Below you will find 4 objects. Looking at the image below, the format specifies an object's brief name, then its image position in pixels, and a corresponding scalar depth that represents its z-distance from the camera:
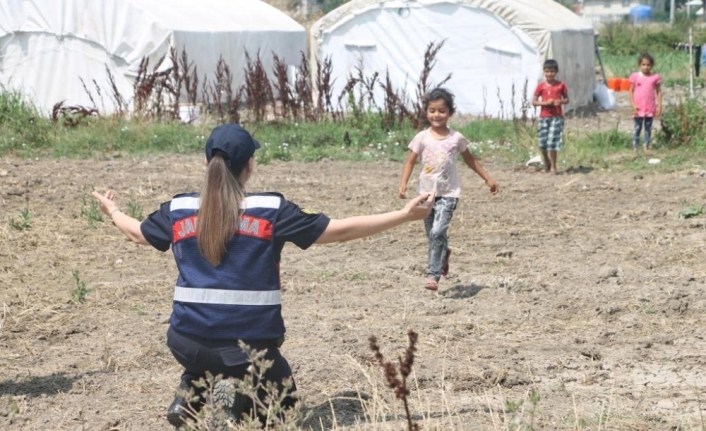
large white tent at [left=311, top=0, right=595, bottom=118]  19.36
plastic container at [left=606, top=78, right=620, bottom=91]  24.23
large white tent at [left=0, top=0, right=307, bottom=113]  18.41
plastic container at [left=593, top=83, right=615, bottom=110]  21.77
